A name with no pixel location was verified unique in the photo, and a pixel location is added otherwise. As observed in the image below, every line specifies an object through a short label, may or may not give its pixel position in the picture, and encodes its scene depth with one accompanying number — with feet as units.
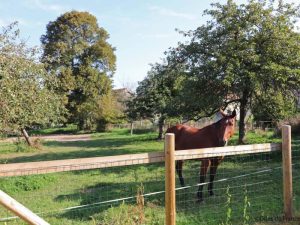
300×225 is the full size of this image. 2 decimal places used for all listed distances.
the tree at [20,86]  28.12
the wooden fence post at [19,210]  6.89
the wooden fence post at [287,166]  14.89
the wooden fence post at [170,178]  11.27
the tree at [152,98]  67.23
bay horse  22.15
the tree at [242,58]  37.83
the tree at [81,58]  115.42
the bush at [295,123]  59.50
